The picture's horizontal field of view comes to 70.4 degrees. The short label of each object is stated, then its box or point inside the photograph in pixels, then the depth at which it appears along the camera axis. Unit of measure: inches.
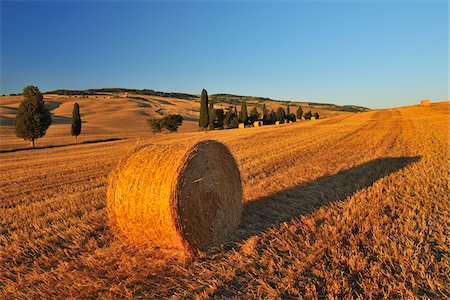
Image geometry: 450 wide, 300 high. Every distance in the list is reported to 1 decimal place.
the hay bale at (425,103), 2281.0
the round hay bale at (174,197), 196.9
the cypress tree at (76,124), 1539.1
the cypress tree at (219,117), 2427.4
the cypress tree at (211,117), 2274.9
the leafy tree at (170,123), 1978.3
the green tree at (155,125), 1964.8
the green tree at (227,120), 2469.2
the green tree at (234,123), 2432.3
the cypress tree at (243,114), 2573.8
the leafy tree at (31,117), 1312.7
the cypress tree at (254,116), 2706.7
